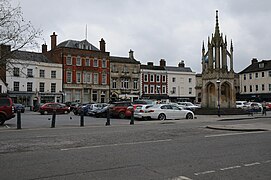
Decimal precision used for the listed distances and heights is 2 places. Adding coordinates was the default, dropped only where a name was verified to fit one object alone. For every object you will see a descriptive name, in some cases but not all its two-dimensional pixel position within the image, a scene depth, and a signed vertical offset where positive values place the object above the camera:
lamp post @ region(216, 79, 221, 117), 33.48 +1.30
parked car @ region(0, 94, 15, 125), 21.19 -0.52
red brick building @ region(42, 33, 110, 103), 62.53 +6.66
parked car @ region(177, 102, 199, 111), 39.09 -0.57
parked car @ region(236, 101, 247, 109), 46.17 -0.37
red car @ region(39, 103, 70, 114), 38.50 -0.83
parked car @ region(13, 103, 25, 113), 42.70 -0.77
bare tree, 18.39 +3.71
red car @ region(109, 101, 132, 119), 29.71 -0.72
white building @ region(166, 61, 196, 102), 76.62 +4.36
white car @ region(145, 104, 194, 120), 26.58 -0.89
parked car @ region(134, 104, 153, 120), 26.47 -0.89
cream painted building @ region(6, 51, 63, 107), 55.66 +3.28
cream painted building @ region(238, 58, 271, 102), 70.06 +4.60
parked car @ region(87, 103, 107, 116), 32.80 -0.70
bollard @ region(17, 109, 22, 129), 18.17 -1.13
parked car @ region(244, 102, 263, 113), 34.56 -0.83
